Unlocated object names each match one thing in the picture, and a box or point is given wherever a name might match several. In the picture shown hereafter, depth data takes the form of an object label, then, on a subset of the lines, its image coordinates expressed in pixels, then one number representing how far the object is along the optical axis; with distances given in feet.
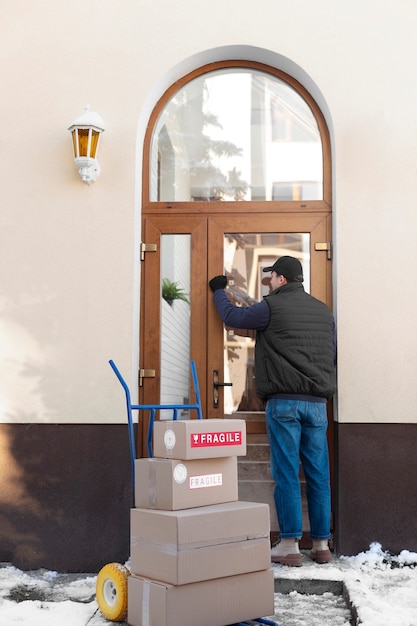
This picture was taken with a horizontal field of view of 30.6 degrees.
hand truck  11.93
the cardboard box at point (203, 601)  10.96
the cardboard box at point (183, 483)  11.62
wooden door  16.66
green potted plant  16.98
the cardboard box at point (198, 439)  11.68
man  14.88
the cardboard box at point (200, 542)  11.07
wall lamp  15.92
